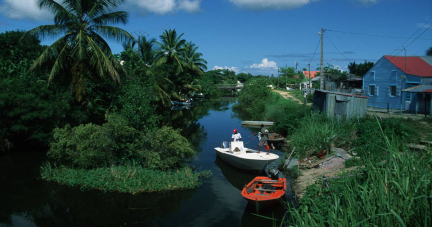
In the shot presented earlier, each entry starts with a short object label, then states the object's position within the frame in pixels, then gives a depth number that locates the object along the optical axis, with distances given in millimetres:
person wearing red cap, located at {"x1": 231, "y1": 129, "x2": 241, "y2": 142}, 14784
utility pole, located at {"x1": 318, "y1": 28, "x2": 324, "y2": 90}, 24044
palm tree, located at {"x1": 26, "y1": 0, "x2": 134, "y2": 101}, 16641
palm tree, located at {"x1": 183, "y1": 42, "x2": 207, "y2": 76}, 47125
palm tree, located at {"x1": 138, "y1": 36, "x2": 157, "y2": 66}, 34188
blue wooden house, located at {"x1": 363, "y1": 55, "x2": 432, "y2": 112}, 24953
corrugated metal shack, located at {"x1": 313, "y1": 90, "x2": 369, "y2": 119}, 17594
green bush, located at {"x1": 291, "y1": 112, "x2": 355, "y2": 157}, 14336
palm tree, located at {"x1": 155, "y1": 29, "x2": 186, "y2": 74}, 37625
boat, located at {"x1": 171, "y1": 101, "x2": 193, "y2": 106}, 49650
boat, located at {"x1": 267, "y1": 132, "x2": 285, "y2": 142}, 19645
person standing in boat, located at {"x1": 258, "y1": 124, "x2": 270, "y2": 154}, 16034
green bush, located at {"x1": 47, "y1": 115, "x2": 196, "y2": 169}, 11484
